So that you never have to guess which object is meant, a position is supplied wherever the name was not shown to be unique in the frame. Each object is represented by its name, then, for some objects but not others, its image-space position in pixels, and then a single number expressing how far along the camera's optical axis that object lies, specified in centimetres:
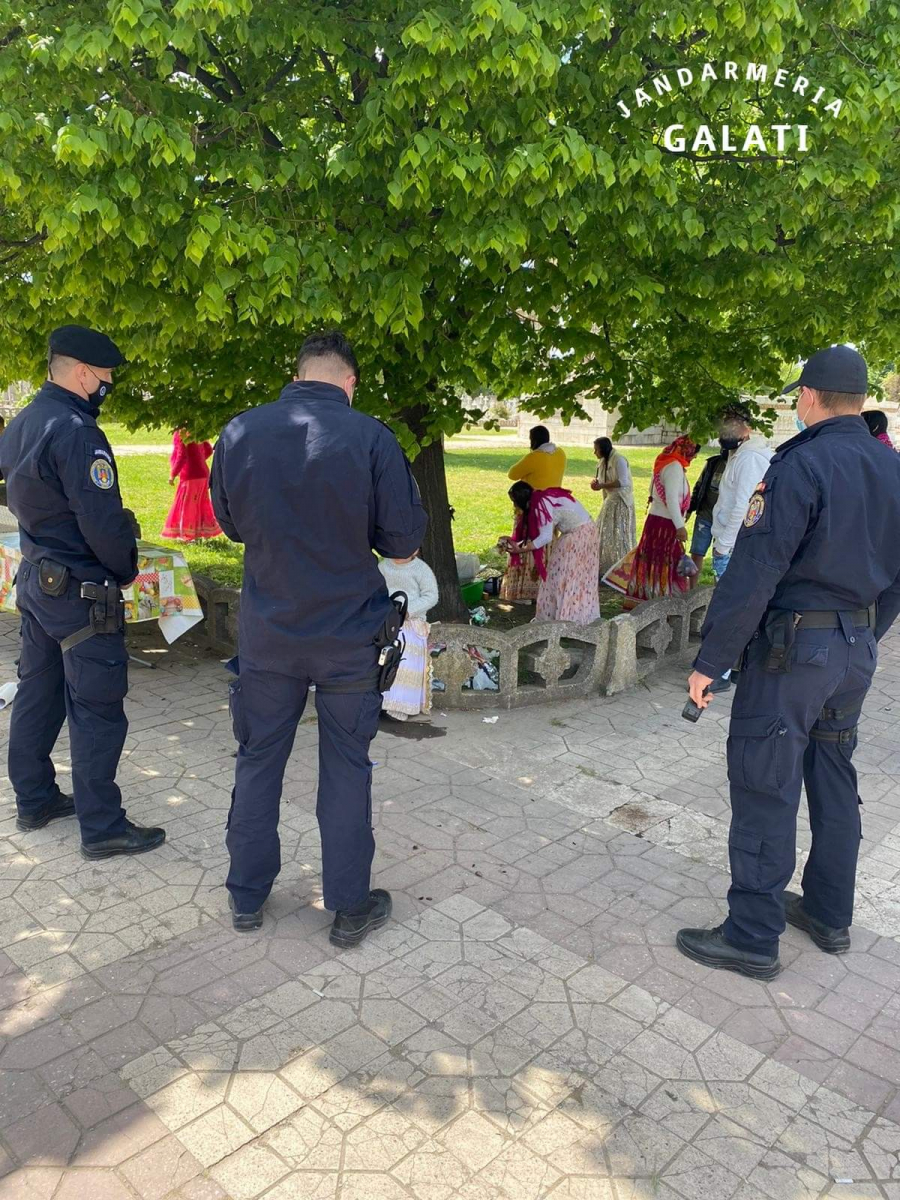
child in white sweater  563
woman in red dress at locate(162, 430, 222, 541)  1080
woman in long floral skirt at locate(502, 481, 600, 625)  740
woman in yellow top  768
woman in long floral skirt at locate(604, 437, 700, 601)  846
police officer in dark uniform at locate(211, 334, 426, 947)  314
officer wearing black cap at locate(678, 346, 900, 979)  310
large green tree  407
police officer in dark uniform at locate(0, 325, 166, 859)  371
